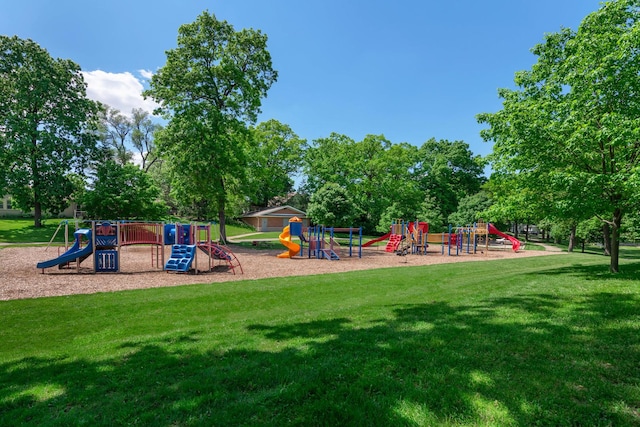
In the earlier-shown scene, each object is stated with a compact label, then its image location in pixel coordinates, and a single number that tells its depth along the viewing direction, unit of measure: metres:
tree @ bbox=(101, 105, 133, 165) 57.12
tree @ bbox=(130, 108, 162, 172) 59.06
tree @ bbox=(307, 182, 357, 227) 32.78
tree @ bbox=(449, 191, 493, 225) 42.55
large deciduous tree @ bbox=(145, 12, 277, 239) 24.31
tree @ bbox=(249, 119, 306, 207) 44.66
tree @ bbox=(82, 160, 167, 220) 28.73
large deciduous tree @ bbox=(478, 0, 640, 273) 9.35
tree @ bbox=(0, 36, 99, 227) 29.28
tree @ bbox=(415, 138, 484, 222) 50.72
